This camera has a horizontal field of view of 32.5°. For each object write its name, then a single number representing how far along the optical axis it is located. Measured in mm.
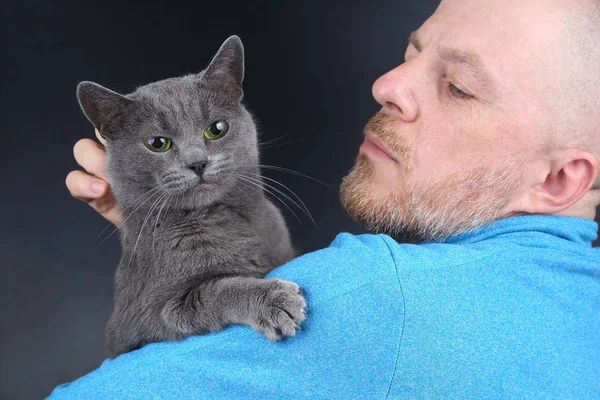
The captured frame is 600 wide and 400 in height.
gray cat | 651
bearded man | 582
